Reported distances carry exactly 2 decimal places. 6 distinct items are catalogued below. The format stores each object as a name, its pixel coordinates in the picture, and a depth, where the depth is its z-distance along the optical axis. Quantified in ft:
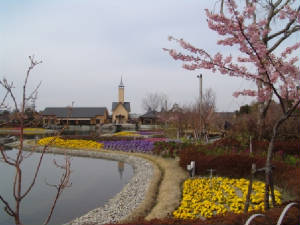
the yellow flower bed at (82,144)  52.85
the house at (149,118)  136.46
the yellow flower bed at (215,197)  14.75
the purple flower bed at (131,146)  43.92
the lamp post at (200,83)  47.76
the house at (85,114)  135.51
